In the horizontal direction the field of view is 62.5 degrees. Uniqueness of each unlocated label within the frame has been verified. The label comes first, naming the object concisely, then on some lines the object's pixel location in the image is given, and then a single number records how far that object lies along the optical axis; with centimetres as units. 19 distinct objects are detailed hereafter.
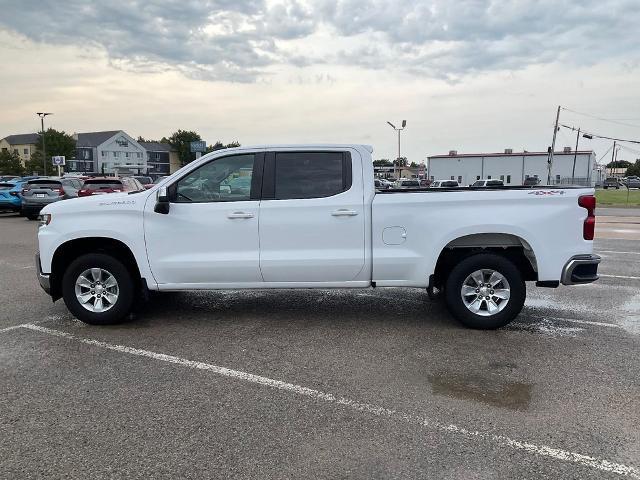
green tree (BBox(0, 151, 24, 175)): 8188
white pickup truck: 550
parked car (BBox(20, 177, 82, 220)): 1947
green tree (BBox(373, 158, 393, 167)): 12465
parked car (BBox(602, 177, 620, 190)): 8177
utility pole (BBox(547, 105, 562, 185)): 4545
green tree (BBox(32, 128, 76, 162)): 9031
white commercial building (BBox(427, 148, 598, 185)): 8681
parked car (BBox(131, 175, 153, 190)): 3175
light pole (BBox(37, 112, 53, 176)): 5884
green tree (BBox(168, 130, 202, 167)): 13869
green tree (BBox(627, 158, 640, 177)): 12746
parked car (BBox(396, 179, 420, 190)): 5001
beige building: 10731
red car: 1862
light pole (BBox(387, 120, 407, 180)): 4608
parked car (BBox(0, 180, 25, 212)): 2178
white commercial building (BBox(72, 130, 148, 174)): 10419
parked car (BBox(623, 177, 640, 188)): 7819
